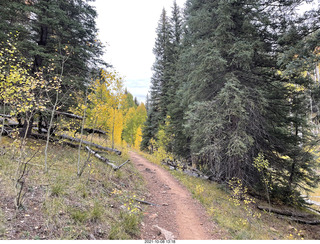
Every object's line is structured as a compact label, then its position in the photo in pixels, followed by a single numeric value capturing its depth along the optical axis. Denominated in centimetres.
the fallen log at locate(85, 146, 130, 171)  884
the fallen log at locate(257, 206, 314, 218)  838
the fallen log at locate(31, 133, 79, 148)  989
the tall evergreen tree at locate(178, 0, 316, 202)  839
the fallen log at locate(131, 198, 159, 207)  675
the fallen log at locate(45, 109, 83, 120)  922
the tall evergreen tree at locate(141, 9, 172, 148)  2261
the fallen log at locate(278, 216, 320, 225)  825
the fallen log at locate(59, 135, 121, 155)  1131
